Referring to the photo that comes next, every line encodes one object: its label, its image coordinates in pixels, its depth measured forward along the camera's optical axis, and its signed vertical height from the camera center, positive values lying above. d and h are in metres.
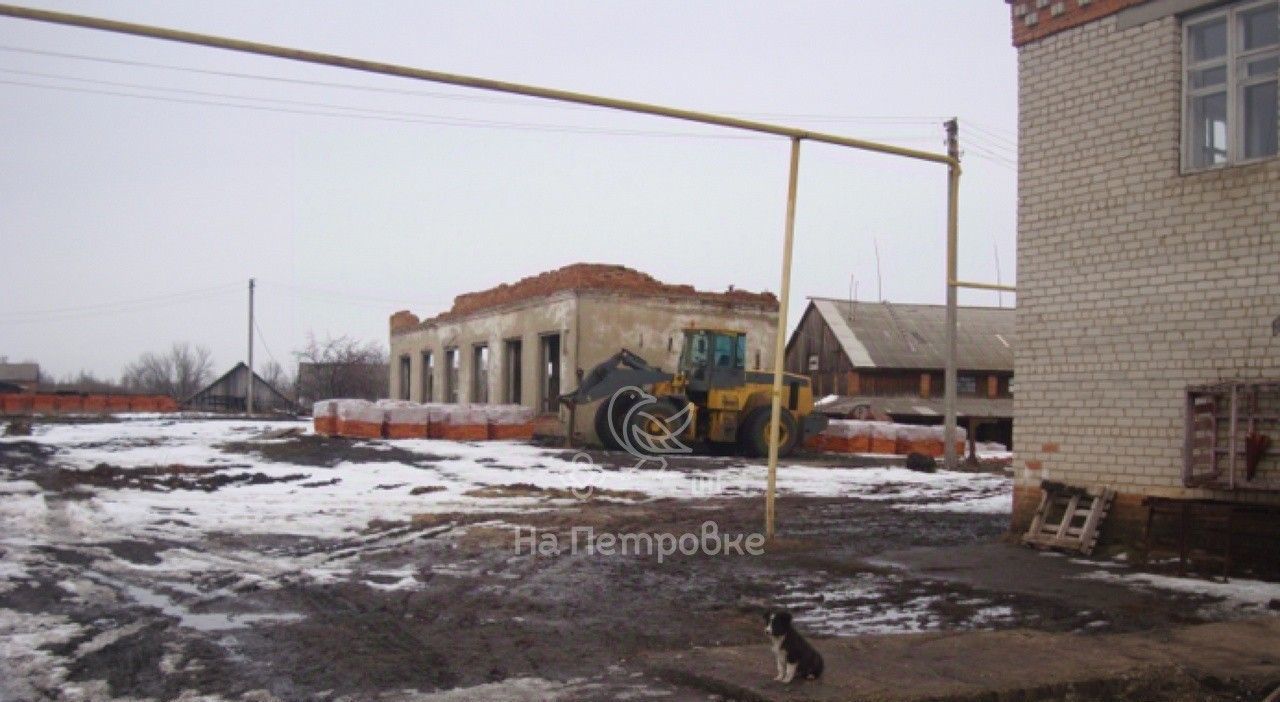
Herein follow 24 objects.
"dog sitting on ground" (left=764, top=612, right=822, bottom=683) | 6.37 -1.55
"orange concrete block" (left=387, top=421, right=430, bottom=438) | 30.37 -1.58
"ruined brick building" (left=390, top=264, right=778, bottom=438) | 33.62 +1.59
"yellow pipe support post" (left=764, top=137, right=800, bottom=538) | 12.69 +0.65
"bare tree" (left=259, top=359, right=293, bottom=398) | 123.45 -0.92
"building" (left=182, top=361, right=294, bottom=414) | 72.62 -1.71
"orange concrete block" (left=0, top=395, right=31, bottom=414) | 56.88 -1.88
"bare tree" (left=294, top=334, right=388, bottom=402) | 79.06 -0.31
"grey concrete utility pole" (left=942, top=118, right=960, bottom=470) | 25.33 +0.05
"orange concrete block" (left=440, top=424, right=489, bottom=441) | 31.19 -1.65
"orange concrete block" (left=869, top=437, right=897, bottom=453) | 32.94 -1.92
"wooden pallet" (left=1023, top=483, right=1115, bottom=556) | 12.12 -1.52
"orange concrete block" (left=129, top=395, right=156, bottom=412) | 61.66 -1.95
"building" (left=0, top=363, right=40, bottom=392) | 99.43 -0.52
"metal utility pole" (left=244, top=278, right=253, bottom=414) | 59.33 +0.86
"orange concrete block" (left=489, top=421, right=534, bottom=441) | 32.41 -1.69
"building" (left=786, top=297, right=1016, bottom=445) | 45.34 +0.79
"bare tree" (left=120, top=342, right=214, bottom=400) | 126.13 -1.00
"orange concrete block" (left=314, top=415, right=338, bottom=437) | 30.70 -1.49
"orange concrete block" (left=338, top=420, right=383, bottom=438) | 30.45 -1.57
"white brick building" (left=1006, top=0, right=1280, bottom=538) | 11.30 +1.62
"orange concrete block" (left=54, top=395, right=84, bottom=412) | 58.91 -1.90
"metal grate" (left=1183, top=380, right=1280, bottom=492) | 10.95 -0.52
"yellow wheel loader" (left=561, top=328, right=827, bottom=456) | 28.14 -0.62
